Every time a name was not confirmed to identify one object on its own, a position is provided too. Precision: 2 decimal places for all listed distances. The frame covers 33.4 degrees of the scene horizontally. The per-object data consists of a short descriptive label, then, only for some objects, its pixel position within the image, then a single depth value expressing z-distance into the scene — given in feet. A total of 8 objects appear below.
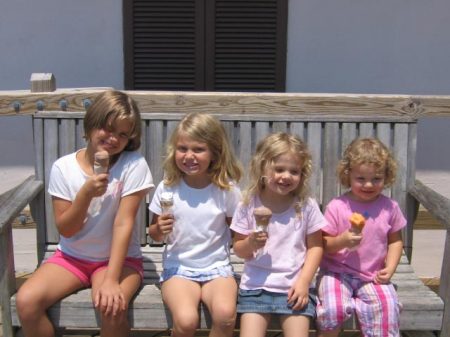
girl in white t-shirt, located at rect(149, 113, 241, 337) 9.38
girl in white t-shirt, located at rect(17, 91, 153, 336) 9.12
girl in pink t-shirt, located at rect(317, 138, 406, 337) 9.16
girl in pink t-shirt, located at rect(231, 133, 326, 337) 9.07
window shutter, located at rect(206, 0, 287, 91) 16.48
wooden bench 11.16
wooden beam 11.64
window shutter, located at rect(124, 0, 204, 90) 16.49
